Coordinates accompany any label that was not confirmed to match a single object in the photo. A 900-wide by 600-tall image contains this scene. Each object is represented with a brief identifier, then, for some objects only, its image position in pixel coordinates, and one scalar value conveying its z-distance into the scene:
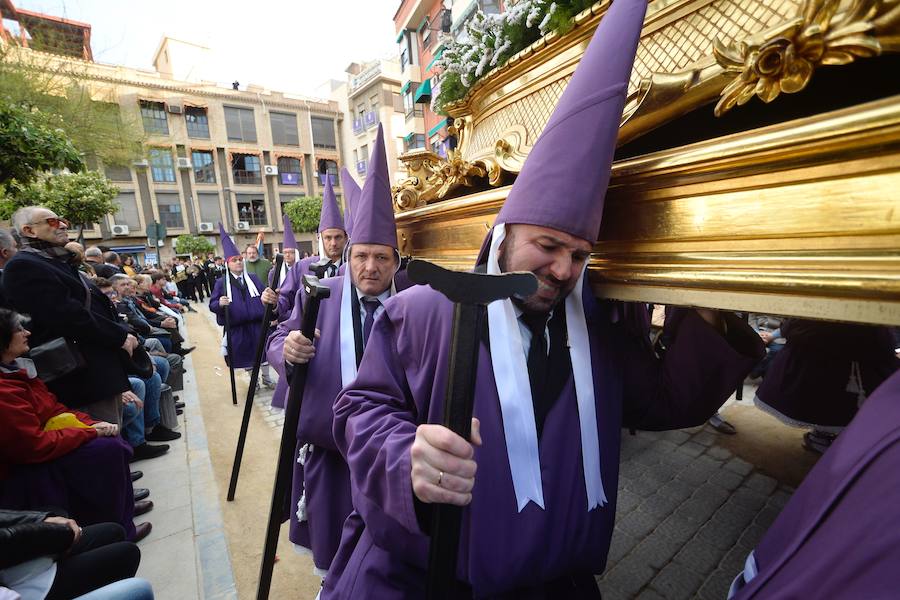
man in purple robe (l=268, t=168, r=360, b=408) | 4.22
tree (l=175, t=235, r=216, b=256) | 23.97
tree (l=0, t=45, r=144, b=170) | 6.98
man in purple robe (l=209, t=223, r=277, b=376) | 5.52
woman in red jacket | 2.12
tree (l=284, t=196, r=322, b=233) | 29.11
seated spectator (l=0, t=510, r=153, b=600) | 1.61
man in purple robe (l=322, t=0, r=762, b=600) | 0.92
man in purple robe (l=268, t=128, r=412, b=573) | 2.10
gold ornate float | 0.59
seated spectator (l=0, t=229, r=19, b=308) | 3.33
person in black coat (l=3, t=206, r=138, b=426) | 2.79
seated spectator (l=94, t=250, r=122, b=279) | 5.85
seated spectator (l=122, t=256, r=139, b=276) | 8.84
